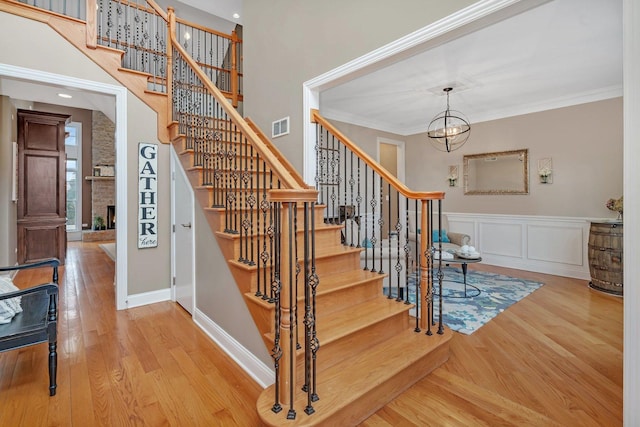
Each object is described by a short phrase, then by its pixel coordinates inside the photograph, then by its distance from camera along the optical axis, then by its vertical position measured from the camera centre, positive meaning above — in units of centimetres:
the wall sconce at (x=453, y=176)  622 +71
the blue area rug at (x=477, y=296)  312 -105
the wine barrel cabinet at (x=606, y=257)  389 -59
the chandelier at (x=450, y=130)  534 +146
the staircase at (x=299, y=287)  160 -55
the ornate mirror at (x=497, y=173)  534 +70
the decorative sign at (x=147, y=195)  351 +18
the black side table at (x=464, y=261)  384 -62
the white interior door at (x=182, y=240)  311 -31
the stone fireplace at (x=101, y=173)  902 +111
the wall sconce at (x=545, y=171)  503 +66
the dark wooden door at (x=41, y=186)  527 +43
